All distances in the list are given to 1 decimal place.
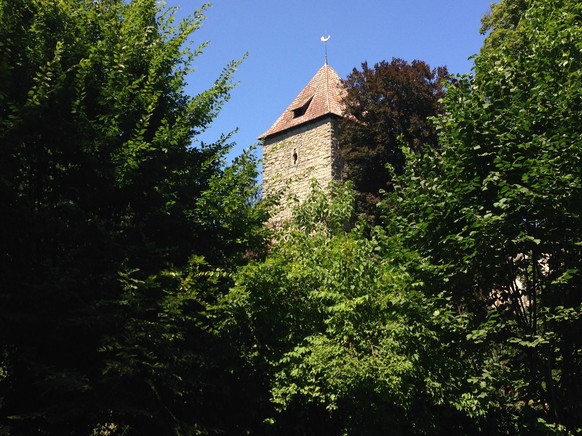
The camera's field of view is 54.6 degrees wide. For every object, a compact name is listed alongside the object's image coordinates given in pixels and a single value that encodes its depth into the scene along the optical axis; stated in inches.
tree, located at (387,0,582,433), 245.9
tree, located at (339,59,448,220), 894.4
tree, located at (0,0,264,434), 254.8
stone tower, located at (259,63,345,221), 1024.2
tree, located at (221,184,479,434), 274.7
